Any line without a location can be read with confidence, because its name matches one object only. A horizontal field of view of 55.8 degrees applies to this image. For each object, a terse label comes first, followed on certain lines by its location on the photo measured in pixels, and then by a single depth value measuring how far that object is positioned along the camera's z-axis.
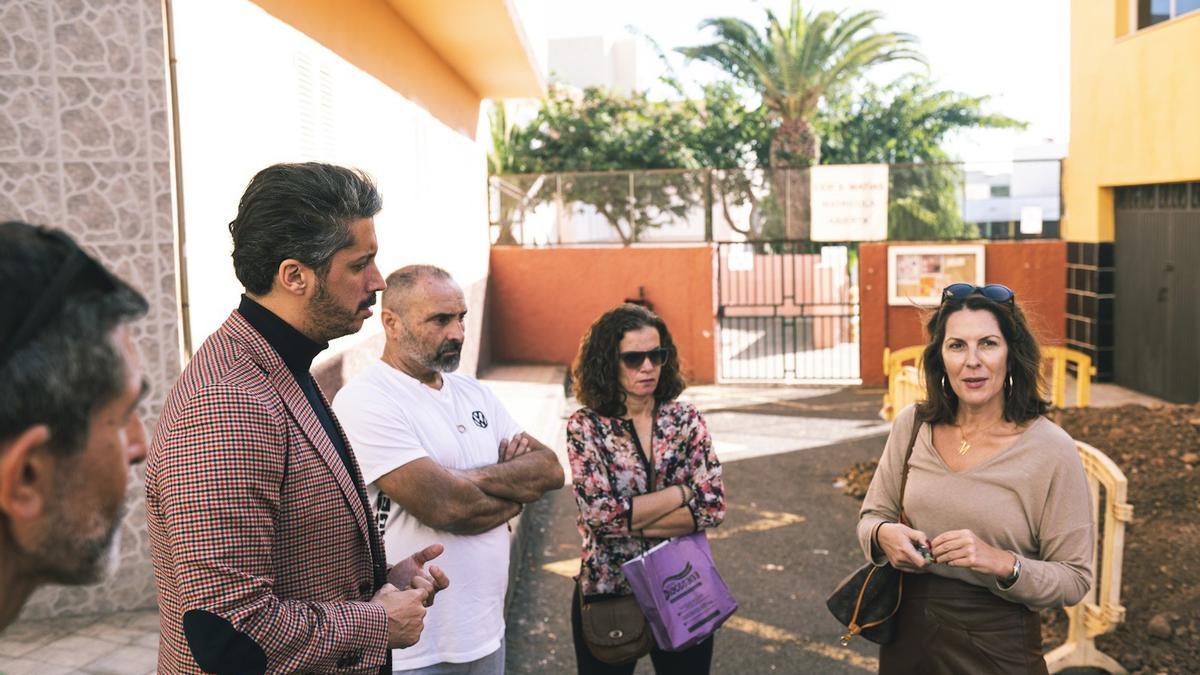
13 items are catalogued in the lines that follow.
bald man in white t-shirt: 3.30
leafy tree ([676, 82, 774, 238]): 30.56
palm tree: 24.77
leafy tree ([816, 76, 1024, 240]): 34.00
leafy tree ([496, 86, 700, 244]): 28.91
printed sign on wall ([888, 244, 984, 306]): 16.36
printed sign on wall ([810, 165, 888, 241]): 16.89
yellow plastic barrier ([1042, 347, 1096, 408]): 10.66
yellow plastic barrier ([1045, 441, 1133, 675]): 4.92
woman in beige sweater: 3.18
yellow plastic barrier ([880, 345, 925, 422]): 9.30
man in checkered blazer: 2.07
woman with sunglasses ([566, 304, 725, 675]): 3.87
